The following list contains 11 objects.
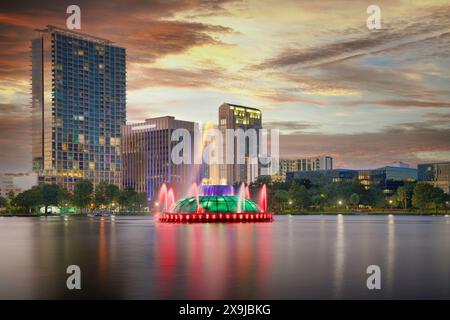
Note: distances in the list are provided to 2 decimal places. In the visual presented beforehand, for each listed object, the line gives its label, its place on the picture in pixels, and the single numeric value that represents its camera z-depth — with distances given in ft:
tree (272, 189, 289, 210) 579.48
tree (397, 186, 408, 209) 583.58
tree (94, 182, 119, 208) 605.81
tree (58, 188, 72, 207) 601.21
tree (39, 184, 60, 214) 595.47
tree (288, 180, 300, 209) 567.18
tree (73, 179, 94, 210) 590.96
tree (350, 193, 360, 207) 584.81
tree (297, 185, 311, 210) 565.94
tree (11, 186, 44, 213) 579.07
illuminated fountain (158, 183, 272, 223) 279.49
